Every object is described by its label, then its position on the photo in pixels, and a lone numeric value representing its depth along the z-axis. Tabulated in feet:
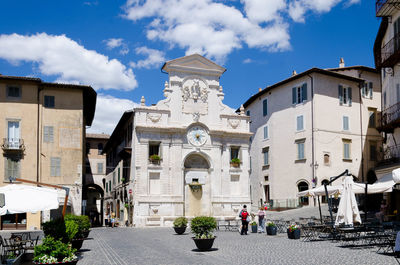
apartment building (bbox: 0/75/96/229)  120.37
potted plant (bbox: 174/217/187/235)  91.86
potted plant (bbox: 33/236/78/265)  36.27
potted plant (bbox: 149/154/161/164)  128.88
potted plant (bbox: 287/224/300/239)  74.43
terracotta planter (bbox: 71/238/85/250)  60.78
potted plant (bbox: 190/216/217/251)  57.93
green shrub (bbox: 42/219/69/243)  41.55
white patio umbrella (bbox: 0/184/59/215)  49.88
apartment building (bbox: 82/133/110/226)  204.95
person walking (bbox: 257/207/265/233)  92.48
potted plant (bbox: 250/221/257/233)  93.66
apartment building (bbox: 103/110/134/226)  138.35
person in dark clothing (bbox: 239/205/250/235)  87.97
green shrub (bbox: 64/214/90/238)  62.12
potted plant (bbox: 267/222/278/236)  84.33
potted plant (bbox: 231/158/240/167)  136.87
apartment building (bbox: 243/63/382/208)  142.20
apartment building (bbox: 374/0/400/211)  101.30
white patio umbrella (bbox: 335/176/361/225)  68.33
